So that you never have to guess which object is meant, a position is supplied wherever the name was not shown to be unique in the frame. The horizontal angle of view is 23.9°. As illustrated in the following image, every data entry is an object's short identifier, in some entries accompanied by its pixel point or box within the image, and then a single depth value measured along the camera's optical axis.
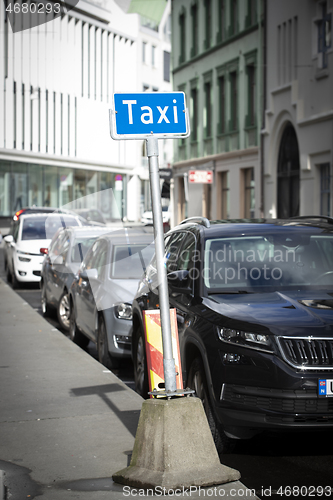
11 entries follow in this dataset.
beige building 23.66
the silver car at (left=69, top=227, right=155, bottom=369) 8.59
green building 30.19
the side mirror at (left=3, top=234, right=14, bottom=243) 19.22
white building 45.38
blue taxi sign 4.93
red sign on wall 31.33
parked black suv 5.02
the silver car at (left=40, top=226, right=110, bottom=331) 12.12
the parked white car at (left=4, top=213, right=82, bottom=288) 18.59
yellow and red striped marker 5.24
